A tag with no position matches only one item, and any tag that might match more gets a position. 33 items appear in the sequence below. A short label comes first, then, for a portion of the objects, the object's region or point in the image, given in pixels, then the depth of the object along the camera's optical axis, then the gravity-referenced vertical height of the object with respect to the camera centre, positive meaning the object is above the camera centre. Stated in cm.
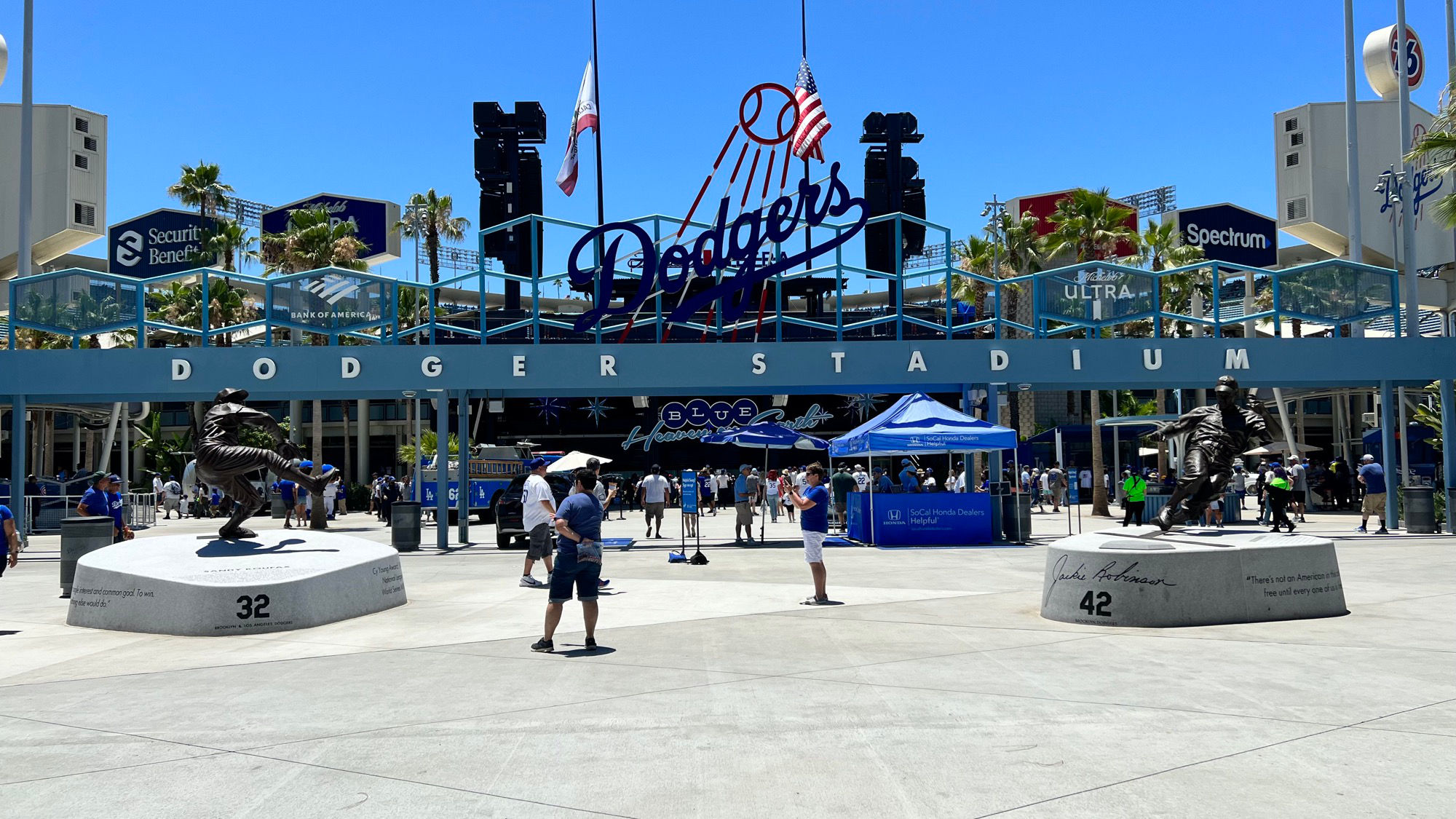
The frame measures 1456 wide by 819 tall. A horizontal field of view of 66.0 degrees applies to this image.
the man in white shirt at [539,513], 1451 -68
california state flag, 3228 +998
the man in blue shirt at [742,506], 2298 -101
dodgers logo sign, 2455 +446
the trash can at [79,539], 1487 -96
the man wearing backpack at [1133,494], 2544 -96
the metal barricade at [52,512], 3058 -121
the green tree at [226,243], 4375 +871
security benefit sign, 5950 +1199
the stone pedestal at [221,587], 1140 -129
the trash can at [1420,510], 2311 -129
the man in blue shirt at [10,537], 1214 -76
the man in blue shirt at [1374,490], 2473 -92
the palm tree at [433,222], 5381 +1161
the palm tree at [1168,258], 3909 +685
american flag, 2762 +822
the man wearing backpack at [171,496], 3816 -104
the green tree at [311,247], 4103 +814
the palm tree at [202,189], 4675 +1164
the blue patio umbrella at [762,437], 2373 +44
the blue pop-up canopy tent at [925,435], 2122 +38
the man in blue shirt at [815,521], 1275 -74
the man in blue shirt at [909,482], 2682 -65
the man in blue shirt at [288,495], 3025 -84
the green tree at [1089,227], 3728 +758
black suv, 2278 -114
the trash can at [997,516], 2328 -130
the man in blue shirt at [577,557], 973 -84
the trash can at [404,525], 2255 -125
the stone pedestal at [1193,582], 1088 -129
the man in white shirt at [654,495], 2588 -84
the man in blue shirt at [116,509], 1588 -65
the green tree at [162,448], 4616 +75
